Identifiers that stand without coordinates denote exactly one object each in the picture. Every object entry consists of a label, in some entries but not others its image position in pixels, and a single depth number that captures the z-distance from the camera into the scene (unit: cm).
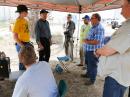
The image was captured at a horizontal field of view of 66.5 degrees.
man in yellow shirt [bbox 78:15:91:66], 248
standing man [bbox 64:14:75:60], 308
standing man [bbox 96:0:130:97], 89
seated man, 83
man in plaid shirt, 182
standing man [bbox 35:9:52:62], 215
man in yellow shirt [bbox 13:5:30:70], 179
